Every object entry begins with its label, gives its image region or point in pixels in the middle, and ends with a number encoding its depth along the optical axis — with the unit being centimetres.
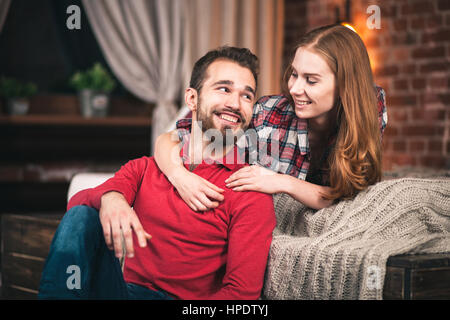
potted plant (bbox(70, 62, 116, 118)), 418
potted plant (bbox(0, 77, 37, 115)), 389
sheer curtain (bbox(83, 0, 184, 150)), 409
